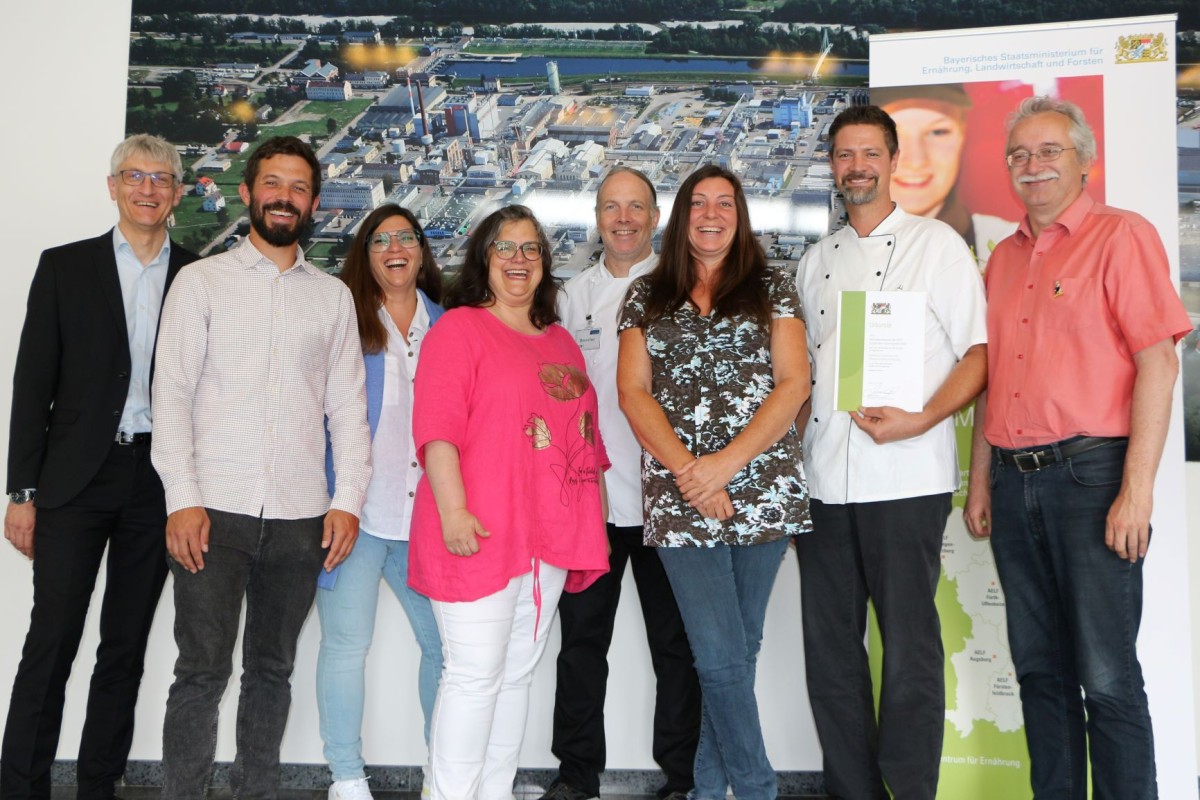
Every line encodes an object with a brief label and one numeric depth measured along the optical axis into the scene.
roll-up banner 2.75
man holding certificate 2.38
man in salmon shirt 2.13
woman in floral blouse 2.22
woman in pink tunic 2.18
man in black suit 2.47
